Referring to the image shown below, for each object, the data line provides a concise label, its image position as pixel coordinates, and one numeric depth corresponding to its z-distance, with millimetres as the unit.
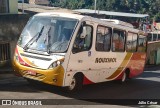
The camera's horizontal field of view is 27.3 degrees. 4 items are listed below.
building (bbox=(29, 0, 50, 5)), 77788
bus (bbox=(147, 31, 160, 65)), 32219
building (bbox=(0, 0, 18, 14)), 20297
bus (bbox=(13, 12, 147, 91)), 11125
